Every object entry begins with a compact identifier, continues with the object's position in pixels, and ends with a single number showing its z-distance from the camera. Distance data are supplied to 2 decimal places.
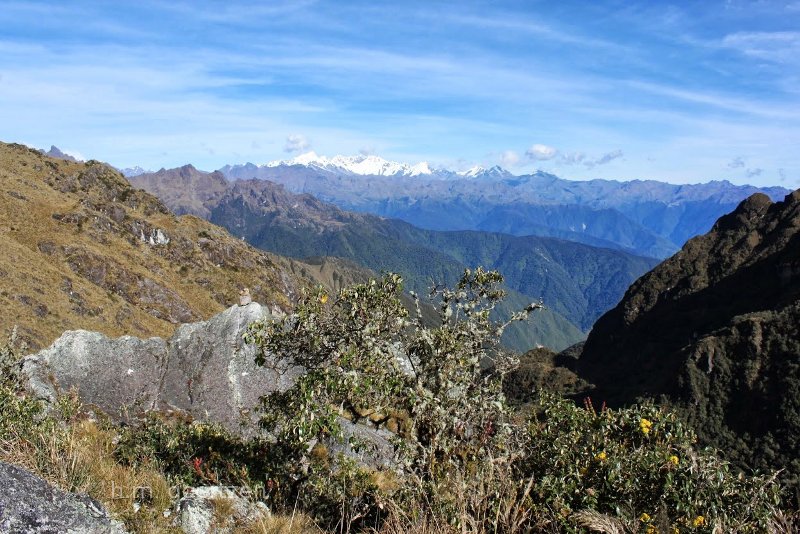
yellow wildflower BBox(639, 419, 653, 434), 8.67
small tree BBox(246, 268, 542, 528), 9.29
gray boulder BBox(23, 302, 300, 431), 23.42
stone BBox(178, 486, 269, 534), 8.42
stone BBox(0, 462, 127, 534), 5.90
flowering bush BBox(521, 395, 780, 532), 7.12
